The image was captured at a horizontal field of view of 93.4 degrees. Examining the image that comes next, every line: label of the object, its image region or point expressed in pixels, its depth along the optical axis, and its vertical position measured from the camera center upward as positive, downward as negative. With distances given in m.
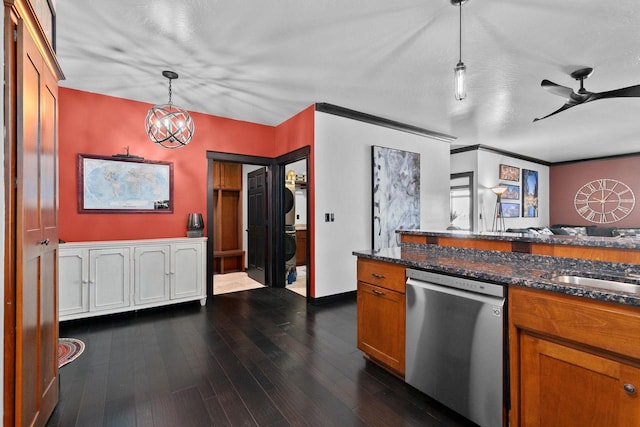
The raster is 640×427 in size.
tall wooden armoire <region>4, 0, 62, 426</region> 1.15 +0.01
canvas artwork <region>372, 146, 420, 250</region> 4.34 +0.30
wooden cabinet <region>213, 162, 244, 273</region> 5.65 -0.07
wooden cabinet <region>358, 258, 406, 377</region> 2.01 -0.71
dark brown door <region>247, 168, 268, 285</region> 4.72 -0.19
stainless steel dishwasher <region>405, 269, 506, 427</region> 1.50 -0.71
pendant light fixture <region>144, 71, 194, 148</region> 3.16 +0.96
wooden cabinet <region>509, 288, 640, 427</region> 1.13 -0.62
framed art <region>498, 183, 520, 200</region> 6.84 +0.49
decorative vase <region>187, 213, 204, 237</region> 3.79 -0.16
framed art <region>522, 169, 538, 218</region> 7.33 +0.50
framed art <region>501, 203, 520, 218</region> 6.77 +0.08
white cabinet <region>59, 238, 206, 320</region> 2.98 -0.66
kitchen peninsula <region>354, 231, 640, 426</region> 1.16 -0.47
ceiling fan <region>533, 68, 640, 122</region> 2.74 +1.16
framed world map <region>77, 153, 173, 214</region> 3.37 +0.34
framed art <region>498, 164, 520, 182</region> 6.80 +0.94
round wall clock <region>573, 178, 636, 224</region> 6.96 +0.31
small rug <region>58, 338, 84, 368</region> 2.36 -1.14
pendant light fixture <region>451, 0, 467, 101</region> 1.97 +0.90
